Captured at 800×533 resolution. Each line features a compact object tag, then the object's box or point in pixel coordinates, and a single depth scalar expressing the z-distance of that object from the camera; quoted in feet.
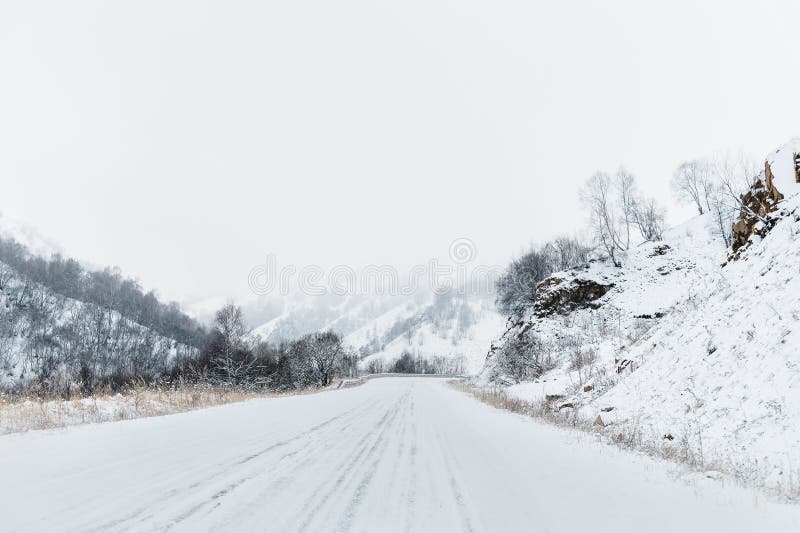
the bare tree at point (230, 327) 136.46
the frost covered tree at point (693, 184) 177.68
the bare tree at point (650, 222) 174.52
